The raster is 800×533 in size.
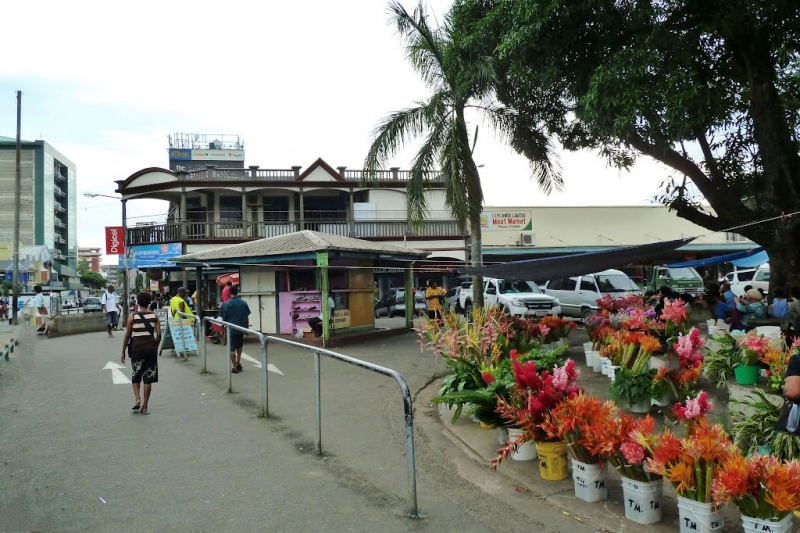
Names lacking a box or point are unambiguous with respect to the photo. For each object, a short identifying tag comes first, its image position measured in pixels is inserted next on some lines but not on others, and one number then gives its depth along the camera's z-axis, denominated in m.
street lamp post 27.19
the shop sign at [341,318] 15.55
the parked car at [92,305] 39.35
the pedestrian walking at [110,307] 20.02
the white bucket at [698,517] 4.02
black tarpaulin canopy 11.98
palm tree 15.45
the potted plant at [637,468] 4.41
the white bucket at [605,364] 9.22
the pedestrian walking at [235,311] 11.73
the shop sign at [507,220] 35.03
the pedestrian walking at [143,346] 7.95
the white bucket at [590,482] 4.91
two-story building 30.92
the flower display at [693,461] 4.04
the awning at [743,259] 20.95
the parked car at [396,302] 27.05
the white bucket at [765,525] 3.65
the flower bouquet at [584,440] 4.90
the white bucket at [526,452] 6.02
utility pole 28.35
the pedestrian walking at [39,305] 22.58
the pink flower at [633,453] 4.37
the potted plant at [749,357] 6.65
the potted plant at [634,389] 7.15
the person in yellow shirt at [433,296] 18.25
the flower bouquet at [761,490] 3.59
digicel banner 29.70
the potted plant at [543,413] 5.38
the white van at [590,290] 21.08
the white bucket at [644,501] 4.49
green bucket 6.82
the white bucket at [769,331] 7.84
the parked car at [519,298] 20.73
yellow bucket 5.37
